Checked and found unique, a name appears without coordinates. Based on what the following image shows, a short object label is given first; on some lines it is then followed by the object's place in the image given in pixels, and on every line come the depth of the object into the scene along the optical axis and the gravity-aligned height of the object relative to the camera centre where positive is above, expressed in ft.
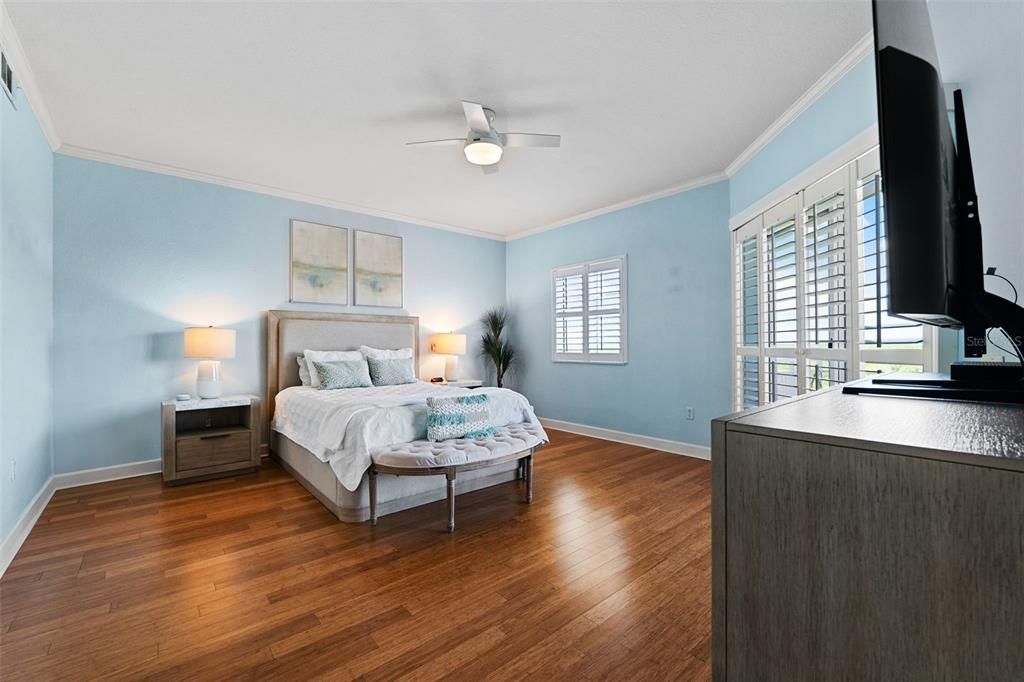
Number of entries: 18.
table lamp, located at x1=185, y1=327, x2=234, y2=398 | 11.96 -0.19
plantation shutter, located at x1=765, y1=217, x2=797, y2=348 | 9.64 +1.26
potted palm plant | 19.76 -0.12
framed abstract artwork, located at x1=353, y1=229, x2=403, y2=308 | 16.47 +2.75
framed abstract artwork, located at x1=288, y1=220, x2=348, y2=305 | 15.05 +2.72
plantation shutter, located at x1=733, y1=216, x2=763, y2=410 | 11.53 +0.64
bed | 9.22 -1.85
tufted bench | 8.70 -2.31
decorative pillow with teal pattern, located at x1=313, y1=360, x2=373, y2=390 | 13.48 -0.98
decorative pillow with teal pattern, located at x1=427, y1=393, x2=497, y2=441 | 9.77 -1.69
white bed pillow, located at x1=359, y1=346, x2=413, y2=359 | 15.42 -0.38
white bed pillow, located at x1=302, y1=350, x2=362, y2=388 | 13.84 -0.45
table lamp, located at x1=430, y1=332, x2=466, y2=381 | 17.74 -0.14
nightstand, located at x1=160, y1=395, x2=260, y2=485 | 11.45 -2.53
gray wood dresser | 1.45 -0.77
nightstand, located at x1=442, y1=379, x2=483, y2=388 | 16.61 -1.57
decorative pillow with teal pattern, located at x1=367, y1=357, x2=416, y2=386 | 14.67 -0.98
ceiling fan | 9.45 +4.36
